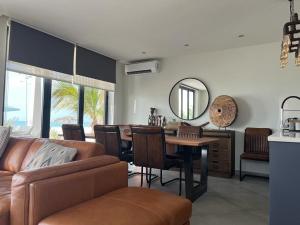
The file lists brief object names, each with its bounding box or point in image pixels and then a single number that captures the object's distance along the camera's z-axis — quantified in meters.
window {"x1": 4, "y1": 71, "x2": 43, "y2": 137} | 3.79
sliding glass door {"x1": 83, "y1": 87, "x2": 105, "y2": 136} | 5.35
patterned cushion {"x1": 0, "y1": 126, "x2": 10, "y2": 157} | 2.55
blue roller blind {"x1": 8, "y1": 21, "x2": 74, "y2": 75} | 3.62
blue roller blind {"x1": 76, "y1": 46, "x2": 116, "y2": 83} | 4.83
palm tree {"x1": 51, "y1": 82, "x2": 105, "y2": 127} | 4.61
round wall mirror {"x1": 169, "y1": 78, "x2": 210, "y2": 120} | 5.12
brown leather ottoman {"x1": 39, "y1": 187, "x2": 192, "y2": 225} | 1.35
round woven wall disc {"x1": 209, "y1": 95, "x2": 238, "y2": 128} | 4.57
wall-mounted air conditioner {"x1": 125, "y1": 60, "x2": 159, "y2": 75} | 5.61
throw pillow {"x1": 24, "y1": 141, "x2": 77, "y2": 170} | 2.01
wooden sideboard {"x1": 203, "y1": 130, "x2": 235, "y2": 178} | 4.34
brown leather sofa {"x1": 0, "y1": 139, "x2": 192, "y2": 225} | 1.36
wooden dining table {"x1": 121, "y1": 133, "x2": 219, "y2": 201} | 2.96
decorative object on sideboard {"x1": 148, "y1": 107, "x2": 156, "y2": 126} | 5.54
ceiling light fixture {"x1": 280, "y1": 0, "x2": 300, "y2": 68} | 2.43
